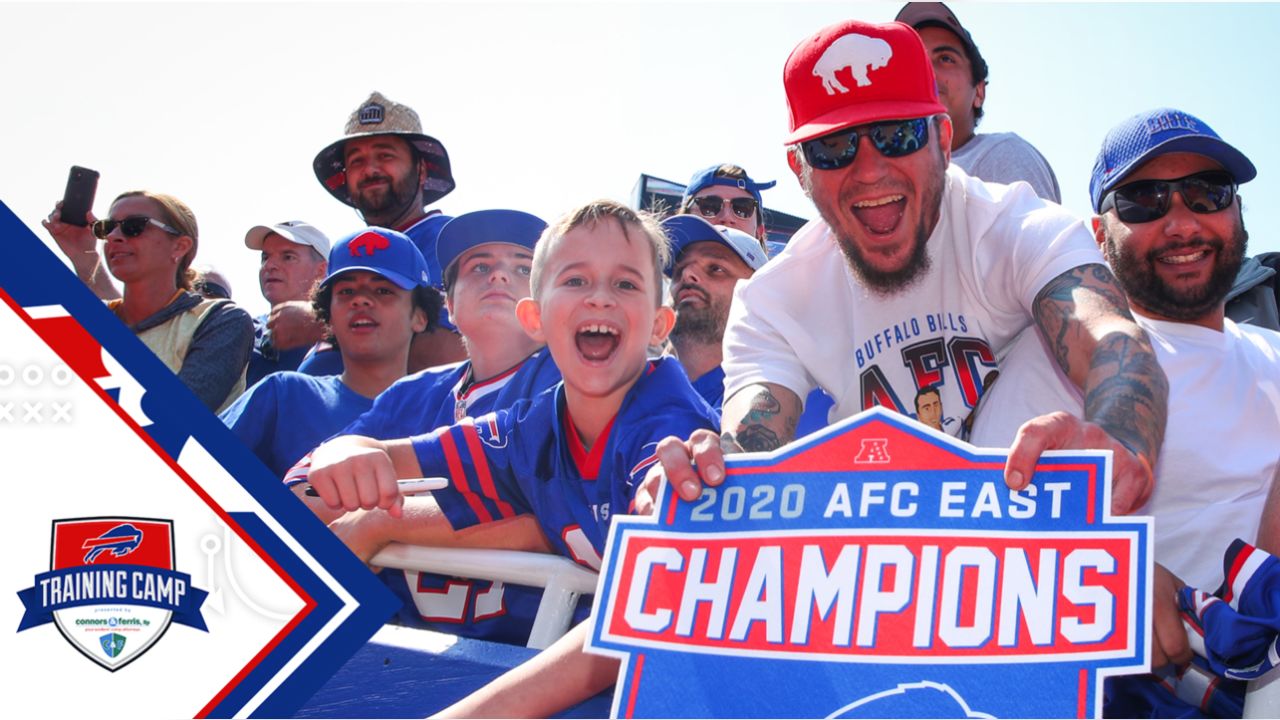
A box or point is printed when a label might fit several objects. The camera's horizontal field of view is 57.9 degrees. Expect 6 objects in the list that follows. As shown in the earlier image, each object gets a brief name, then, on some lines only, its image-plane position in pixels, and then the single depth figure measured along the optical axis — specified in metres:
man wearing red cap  2.41
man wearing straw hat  5.01
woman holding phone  4.58
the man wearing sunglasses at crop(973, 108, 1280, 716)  2.18
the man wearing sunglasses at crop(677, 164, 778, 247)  4.85
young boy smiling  2.45
